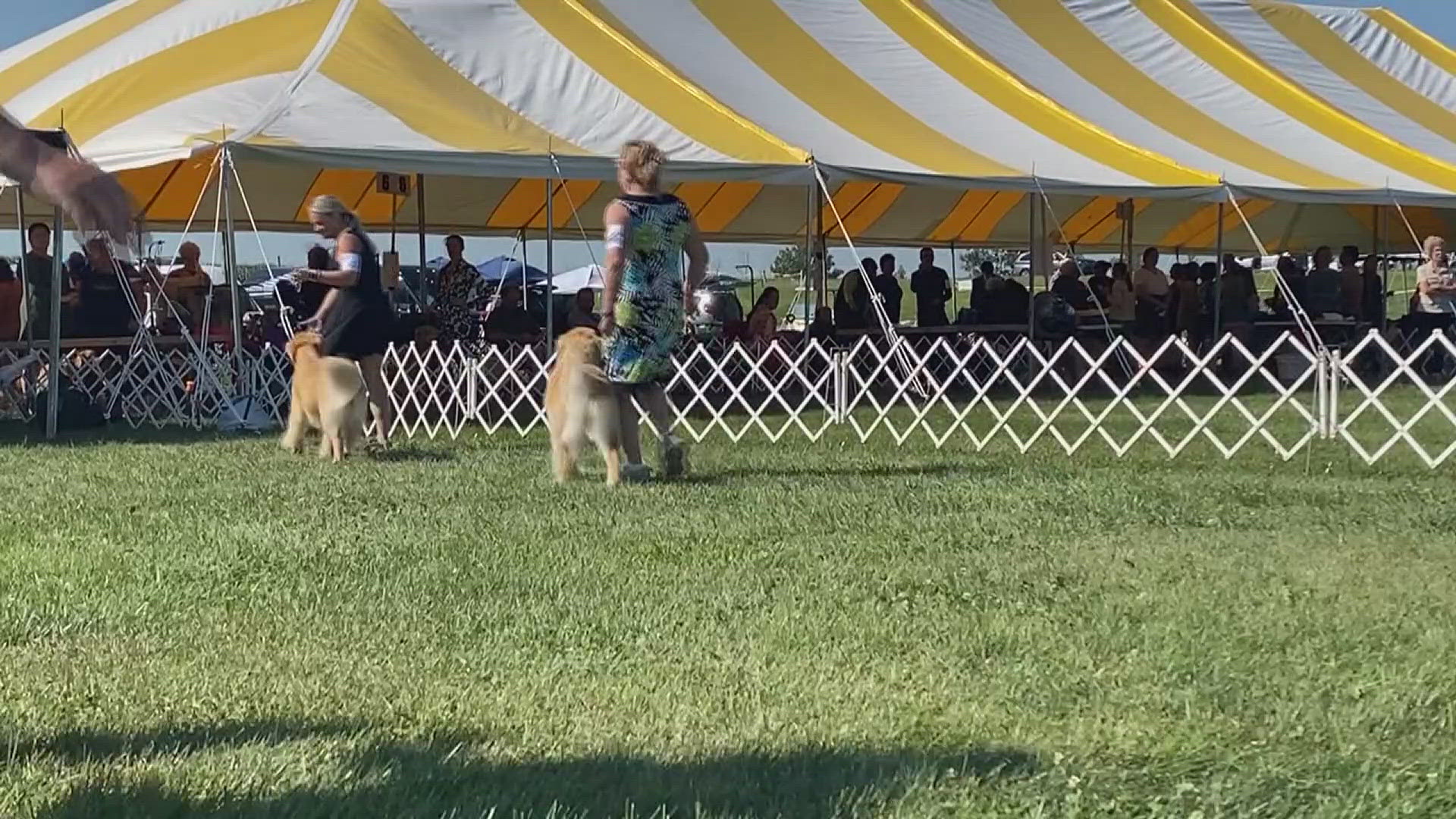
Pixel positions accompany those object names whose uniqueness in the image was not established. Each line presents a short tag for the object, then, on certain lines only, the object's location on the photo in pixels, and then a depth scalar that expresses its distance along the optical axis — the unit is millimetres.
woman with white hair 13773
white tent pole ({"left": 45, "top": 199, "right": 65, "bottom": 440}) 9688
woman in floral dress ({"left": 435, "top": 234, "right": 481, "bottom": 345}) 12492
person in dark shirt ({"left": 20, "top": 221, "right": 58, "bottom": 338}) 10711
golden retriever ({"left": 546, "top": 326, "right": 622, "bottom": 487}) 6938
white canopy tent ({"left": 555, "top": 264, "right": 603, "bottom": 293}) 27631
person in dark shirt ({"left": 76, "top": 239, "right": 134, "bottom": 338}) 11609
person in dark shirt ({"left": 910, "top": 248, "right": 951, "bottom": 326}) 15719
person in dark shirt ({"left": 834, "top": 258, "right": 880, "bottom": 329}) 14750
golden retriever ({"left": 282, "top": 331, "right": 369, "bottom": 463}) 8016
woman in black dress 8227
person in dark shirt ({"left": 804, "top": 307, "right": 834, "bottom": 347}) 13664
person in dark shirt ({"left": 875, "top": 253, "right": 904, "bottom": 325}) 15484
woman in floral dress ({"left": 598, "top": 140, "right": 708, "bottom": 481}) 6852
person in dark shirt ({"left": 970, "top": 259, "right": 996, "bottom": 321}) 15570
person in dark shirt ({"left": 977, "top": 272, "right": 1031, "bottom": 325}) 15227
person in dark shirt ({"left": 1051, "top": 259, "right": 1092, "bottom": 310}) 15883
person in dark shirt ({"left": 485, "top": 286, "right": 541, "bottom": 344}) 12742
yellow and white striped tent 10352
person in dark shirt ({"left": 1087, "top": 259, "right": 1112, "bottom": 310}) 16406
